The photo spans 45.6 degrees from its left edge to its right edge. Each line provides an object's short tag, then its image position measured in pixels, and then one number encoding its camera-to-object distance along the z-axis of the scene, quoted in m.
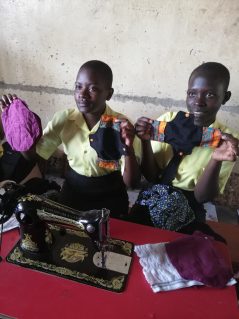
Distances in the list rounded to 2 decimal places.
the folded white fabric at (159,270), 1.00
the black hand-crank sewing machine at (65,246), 1.00
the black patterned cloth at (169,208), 1.41
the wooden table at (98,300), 0.89
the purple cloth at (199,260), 1.02
